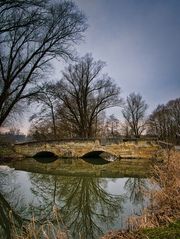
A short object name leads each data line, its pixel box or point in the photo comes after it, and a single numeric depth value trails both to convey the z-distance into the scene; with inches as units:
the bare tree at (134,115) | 1127.6
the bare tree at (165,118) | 1108.1
